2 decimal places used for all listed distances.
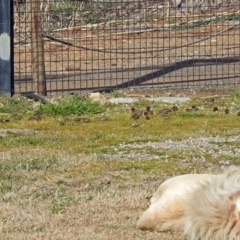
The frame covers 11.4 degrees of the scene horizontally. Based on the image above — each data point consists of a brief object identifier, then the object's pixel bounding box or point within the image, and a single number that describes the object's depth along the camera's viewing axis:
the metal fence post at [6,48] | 15.64
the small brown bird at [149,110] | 14.07
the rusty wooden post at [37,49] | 15.76
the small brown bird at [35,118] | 13.75
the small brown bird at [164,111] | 14.08
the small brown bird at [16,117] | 13.86
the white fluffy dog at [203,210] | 6.21
